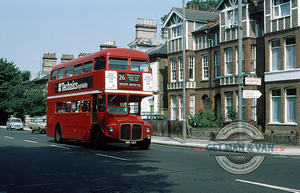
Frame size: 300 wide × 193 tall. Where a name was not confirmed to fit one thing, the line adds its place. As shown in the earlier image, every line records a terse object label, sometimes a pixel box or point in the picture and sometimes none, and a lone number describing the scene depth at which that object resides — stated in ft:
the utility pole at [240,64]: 61.62
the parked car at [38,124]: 127.75
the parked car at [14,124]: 168.35
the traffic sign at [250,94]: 59.52
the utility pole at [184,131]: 77.00
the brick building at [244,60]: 87.71
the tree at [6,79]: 230.34
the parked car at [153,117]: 113.91
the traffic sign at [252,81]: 59.77
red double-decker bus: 57.57
